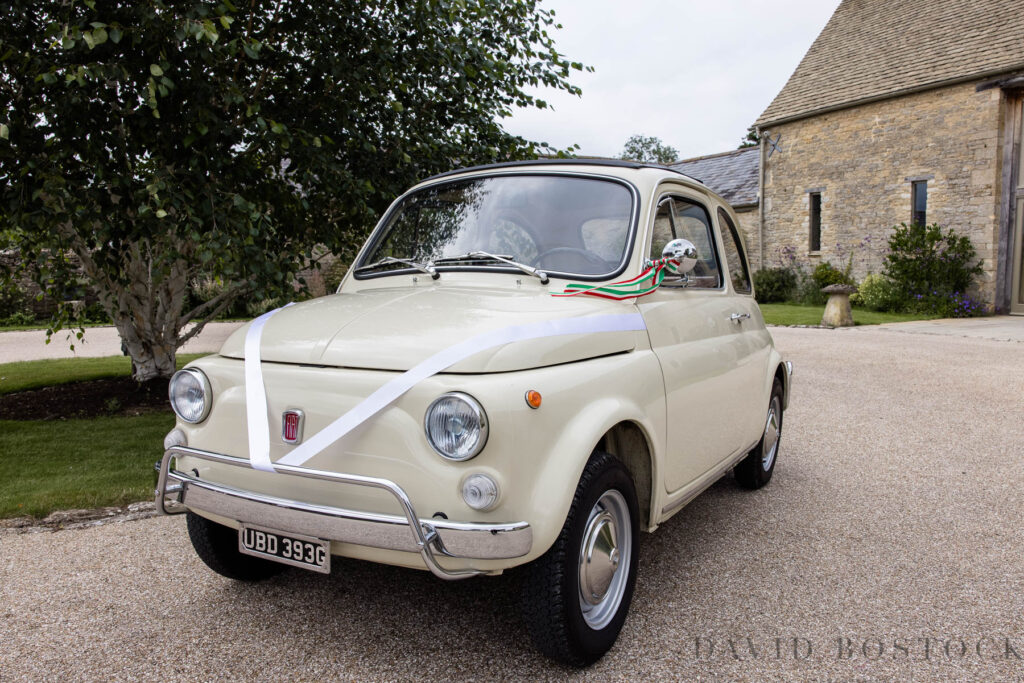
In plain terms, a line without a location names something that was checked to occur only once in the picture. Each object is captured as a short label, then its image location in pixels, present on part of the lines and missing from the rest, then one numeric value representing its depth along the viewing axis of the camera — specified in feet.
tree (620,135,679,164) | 244.48
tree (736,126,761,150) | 157.87
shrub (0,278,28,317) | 56.41
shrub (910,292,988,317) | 55.93
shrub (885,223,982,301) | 57.72
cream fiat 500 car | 7.43
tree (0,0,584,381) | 14.94
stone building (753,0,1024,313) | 56.65
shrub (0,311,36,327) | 55.57
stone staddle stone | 49.75
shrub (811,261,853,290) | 68.03
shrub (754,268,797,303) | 74.54
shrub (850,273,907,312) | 60.90
